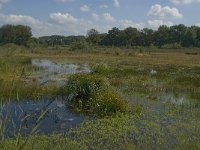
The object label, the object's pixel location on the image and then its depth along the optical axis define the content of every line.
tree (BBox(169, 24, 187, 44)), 60.71
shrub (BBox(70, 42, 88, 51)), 46.75
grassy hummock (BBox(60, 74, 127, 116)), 7.92
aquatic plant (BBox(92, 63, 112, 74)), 16.05
